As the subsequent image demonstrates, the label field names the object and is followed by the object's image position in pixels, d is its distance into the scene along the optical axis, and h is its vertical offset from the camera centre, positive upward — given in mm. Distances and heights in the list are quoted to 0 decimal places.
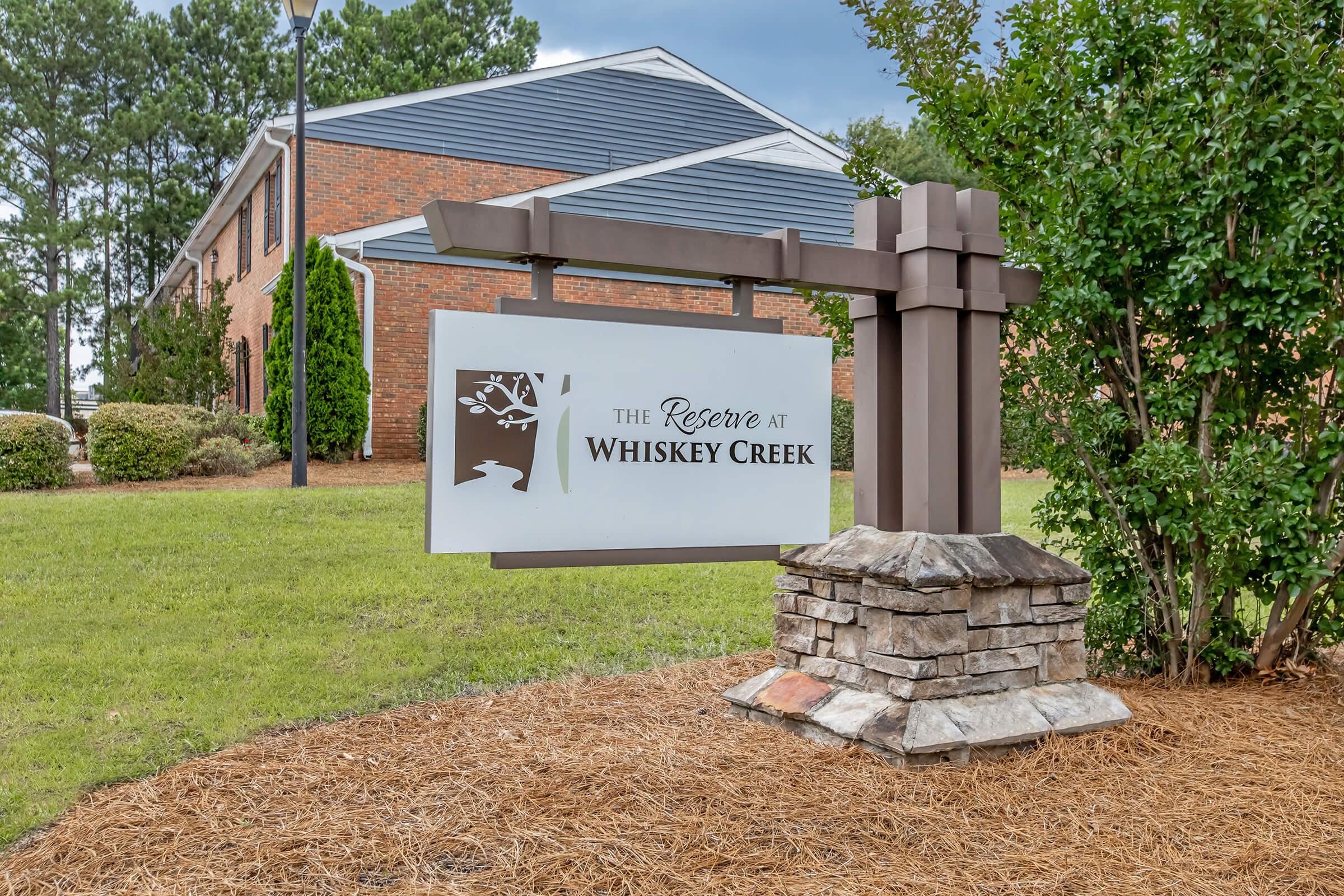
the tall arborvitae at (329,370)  13328 +1056
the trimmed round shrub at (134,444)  10867 +43
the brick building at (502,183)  14711 +4439
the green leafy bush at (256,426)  13680 +315
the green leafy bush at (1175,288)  3941 +664
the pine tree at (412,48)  29391 +12458
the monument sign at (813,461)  3373 -49
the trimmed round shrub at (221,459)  11469 -135
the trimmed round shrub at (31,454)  10484 -65
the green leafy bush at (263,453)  12523 -69
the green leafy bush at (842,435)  14430 +188
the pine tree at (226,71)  33188 +12707
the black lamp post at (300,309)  10562 +1582
